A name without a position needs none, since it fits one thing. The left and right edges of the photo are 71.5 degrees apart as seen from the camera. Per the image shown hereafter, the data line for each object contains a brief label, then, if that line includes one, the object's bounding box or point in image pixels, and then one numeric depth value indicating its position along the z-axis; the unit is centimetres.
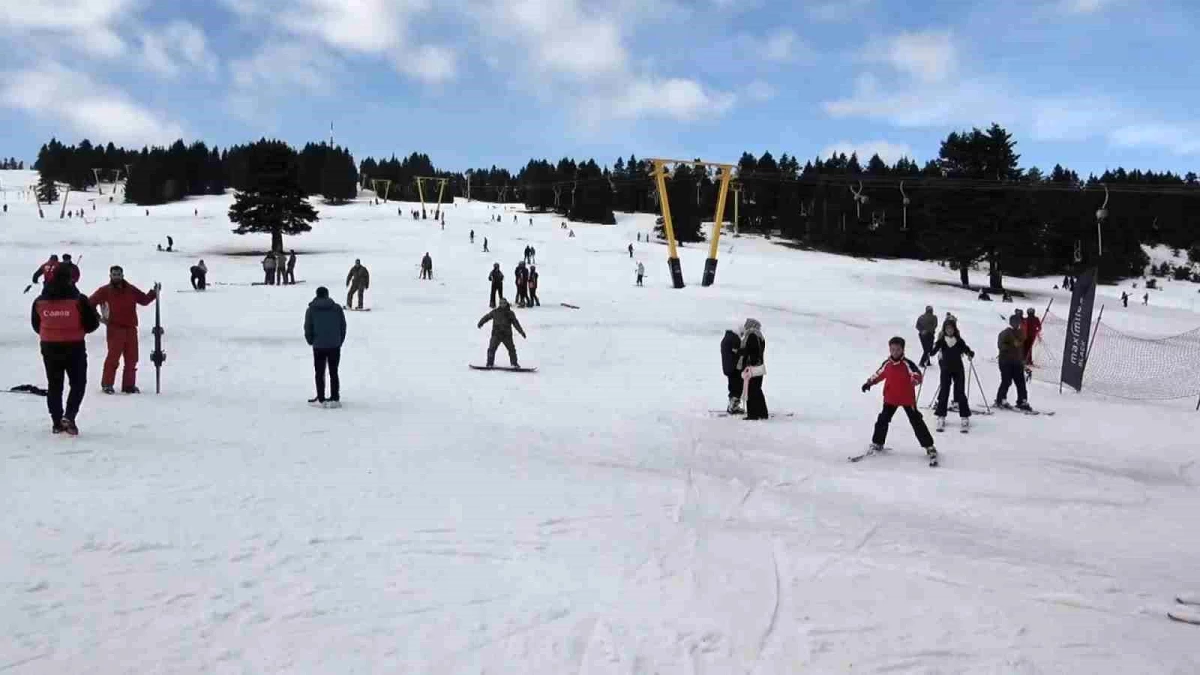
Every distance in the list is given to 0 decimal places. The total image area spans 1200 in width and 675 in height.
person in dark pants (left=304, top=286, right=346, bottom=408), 1149
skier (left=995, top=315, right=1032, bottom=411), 1405
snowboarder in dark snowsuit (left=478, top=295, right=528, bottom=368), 1655
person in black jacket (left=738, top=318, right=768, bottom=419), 1249
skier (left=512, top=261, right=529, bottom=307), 2830
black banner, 1633
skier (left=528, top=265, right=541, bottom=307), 2886
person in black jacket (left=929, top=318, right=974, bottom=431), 1234
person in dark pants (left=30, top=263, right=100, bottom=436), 820
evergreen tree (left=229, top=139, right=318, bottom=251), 5462
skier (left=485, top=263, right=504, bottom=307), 2714
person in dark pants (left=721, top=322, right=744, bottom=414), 1270
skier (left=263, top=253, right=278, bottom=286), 3416
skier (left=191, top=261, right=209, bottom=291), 3039
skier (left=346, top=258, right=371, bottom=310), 2642
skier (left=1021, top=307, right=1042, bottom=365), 1775
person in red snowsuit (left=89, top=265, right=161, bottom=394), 1140
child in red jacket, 984
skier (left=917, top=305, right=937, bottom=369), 1975
